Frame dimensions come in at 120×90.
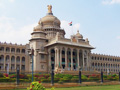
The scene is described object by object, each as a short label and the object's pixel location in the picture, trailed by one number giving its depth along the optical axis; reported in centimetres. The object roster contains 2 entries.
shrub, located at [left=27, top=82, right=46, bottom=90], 1342
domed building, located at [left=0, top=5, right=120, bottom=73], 5412
